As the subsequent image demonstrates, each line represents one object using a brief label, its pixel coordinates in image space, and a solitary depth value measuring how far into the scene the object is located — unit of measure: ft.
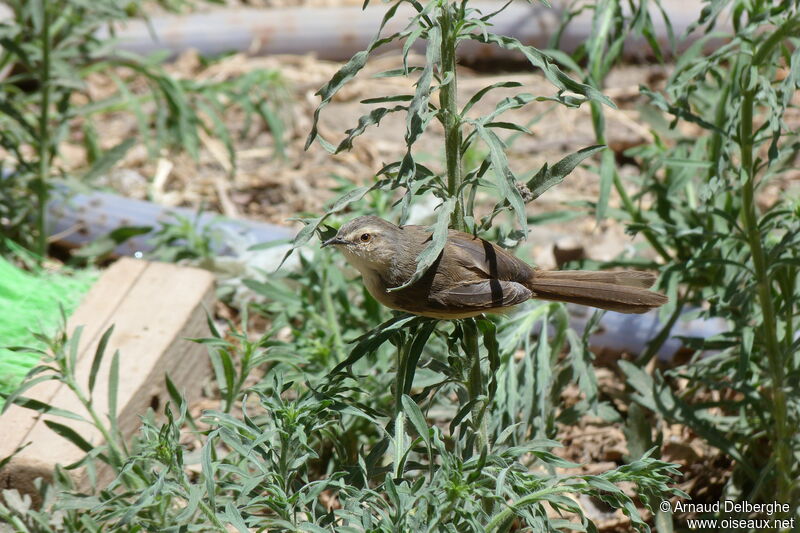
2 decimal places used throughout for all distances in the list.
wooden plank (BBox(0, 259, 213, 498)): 19.20
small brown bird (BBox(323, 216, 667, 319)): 14.88
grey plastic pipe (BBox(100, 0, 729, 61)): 40.78
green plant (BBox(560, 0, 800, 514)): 17.39
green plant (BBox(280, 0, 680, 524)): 12.42
